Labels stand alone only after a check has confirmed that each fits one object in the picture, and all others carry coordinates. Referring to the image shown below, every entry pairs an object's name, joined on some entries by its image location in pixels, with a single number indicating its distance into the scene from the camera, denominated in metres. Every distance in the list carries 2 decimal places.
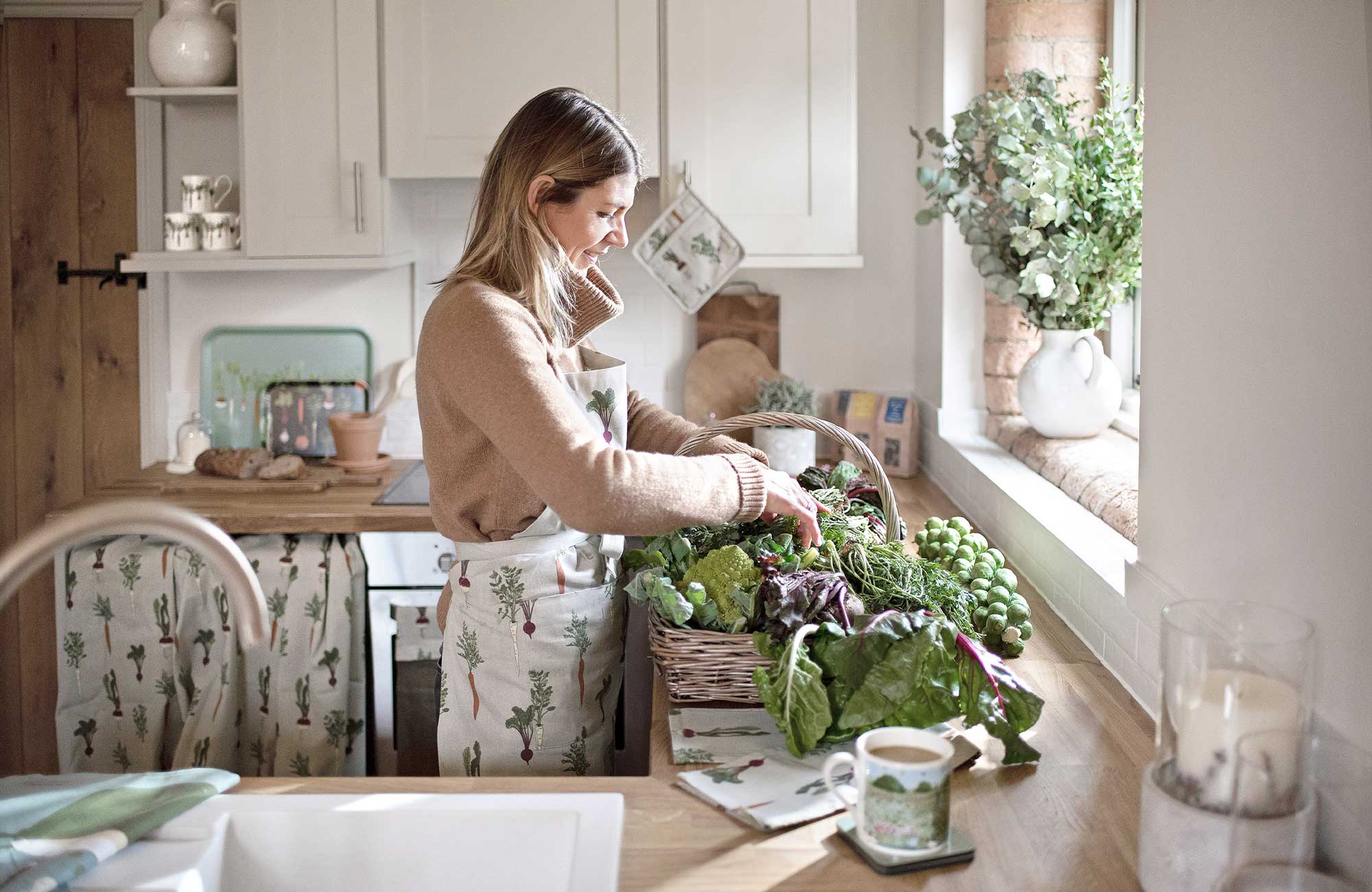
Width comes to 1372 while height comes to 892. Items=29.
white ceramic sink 1.36
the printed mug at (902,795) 1.17
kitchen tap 0.92
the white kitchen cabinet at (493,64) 3.00
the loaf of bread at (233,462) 3.05
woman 1.53
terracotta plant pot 3.16
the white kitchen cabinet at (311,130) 3.00
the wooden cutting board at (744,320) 3.46
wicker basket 1.59
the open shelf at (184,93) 3.06
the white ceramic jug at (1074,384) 2.62
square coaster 1.20
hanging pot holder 3.08
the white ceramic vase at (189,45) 3.04
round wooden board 3.43
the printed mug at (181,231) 3.09
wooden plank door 3.41
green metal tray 3.45
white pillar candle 1.06
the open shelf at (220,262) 3.07
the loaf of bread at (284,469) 3.01
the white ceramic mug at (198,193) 3.09
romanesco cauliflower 1.61
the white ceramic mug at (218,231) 3.10
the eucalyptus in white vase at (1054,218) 2.43
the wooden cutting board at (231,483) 2.97
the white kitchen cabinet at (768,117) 3.03
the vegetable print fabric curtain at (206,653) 2.76
